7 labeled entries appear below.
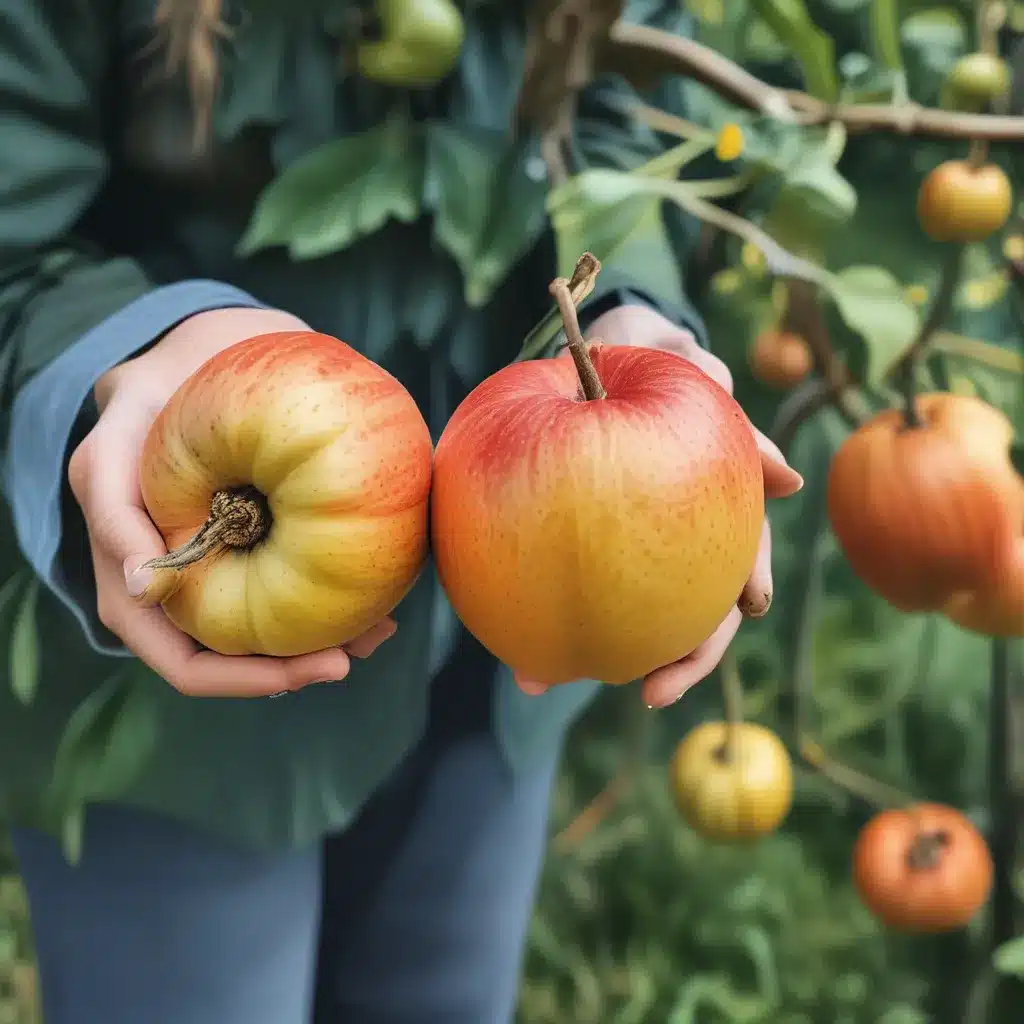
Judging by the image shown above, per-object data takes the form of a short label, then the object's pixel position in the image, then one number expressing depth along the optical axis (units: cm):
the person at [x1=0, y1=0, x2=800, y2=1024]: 47
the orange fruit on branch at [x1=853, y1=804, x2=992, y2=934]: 85
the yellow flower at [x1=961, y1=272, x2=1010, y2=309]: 76
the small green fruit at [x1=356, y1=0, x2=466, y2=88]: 49
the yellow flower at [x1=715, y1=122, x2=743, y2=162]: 54
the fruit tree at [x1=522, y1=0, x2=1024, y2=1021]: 56
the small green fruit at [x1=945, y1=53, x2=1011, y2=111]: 59
